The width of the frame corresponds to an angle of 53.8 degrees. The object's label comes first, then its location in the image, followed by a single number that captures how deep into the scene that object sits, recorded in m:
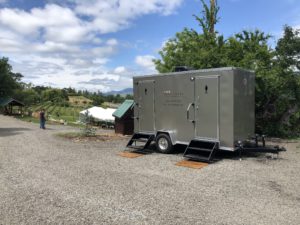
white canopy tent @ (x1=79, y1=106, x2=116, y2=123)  28.79
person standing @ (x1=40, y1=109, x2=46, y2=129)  24.45
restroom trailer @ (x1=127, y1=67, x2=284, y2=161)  10.17
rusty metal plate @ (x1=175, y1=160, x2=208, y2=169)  9.62
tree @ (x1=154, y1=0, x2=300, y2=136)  16.55
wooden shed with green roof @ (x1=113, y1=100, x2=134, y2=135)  20.14
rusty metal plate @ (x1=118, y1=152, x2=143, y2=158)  11.39
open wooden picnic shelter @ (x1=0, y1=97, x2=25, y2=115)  45.10
